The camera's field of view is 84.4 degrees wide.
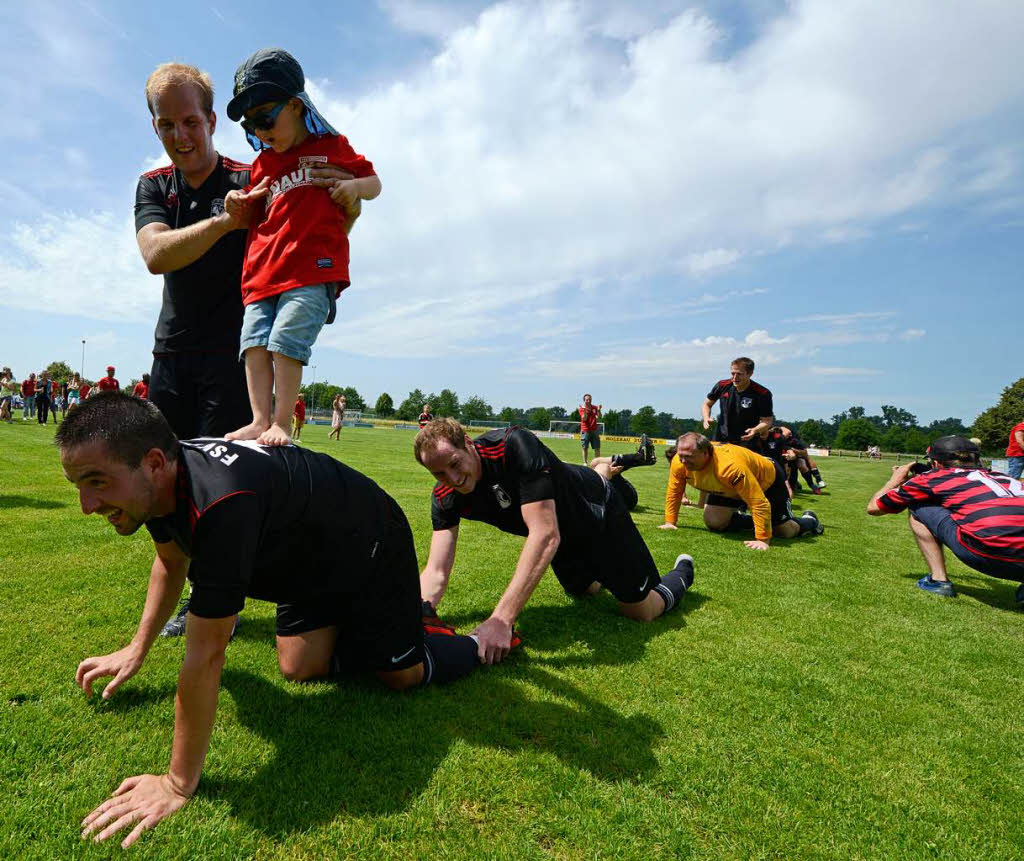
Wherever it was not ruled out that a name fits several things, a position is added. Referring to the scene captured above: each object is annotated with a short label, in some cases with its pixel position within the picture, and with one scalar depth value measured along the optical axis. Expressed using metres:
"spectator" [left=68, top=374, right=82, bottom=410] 23.53
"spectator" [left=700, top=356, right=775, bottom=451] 9.21
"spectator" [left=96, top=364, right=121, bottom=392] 18.87
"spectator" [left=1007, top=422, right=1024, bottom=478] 12.86
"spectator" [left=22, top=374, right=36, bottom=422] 25.72
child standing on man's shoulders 2.69
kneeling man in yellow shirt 6.87
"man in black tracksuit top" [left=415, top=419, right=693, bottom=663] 3.25
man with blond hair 2.79
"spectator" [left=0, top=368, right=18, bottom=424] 22.92
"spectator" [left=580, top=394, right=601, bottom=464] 19.58
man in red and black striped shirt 4.66
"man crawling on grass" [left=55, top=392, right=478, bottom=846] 1.79
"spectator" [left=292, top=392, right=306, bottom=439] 23.10
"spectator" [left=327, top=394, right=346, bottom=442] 26.98
